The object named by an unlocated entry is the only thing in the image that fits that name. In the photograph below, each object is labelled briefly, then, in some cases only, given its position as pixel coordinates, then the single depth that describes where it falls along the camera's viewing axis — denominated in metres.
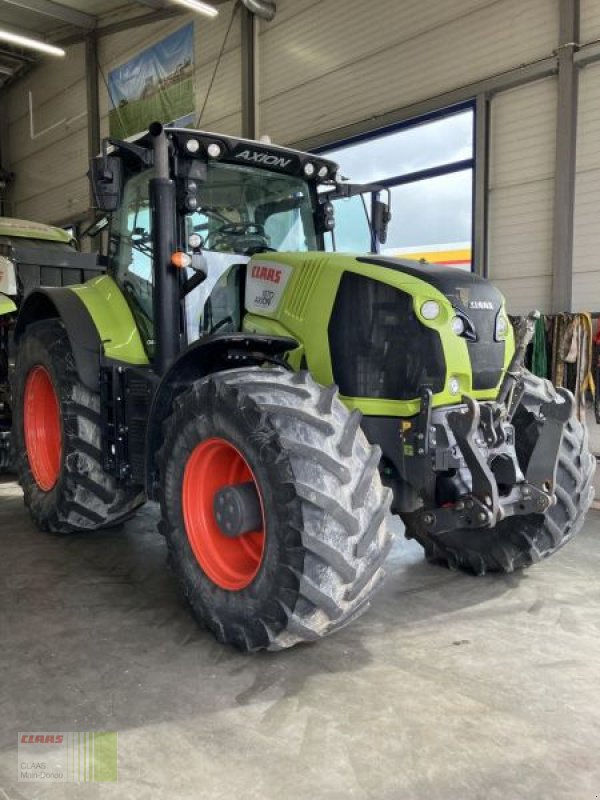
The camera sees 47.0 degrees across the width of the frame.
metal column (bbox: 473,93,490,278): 6.46
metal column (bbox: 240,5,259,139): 8.77
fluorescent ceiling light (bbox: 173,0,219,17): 8.25
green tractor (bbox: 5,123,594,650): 2.50
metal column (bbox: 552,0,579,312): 5.74
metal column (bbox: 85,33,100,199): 11.74
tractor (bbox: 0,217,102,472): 5.79
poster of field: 9.84
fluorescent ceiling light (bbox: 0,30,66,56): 9.37
